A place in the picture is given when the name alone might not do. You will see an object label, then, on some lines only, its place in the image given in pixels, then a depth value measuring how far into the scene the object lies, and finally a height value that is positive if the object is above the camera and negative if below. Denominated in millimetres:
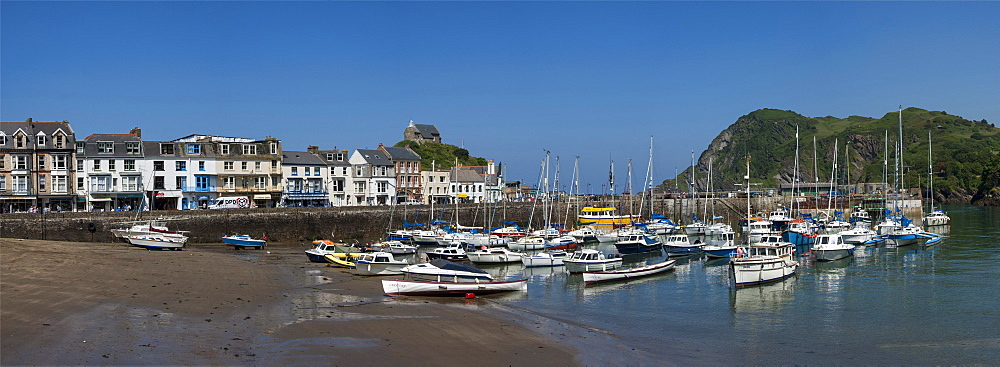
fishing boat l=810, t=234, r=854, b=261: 52375 -4938
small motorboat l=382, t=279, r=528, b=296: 34062 -4786
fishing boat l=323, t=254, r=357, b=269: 45969 -4678
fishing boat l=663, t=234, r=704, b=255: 56781 -4995
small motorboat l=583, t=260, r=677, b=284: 41312 -5237
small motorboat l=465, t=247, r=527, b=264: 51844 -4990
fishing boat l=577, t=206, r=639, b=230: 88094 -4297
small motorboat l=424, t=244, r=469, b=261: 51250 -4754
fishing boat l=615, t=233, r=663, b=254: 58812 -4980
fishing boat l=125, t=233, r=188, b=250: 52781 -3740
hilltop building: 156338 +10891
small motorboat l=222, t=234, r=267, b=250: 59625 -4354
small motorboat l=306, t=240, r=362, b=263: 48156 -4243
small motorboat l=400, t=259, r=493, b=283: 35375 -4166
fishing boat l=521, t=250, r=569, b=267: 49562 -5057
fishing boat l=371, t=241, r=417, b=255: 55144 -4631
